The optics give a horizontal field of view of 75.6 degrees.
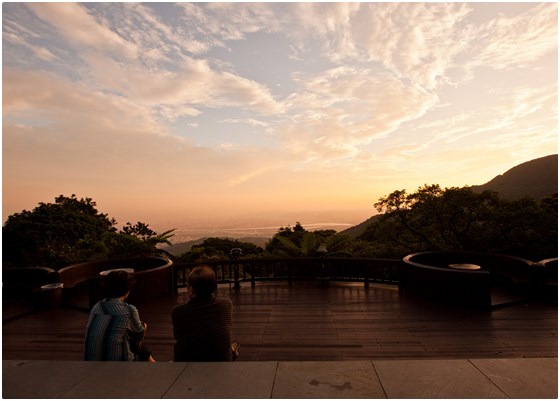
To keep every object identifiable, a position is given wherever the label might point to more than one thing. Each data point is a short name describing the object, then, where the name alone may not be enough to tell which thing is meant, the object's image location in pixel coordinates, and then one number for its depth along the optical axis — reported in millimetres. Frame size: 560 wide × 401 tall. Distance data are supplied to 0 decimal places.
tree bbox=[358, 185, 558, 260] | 11742
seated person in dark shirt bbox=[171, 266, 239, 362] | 3051
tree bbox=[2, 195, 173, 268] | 14055
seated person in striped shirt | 2988
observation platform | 2557
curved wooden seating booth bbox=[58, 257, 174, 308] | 7961
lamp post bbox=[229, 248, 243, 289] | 9570
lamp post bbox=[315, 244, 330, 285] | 9688
